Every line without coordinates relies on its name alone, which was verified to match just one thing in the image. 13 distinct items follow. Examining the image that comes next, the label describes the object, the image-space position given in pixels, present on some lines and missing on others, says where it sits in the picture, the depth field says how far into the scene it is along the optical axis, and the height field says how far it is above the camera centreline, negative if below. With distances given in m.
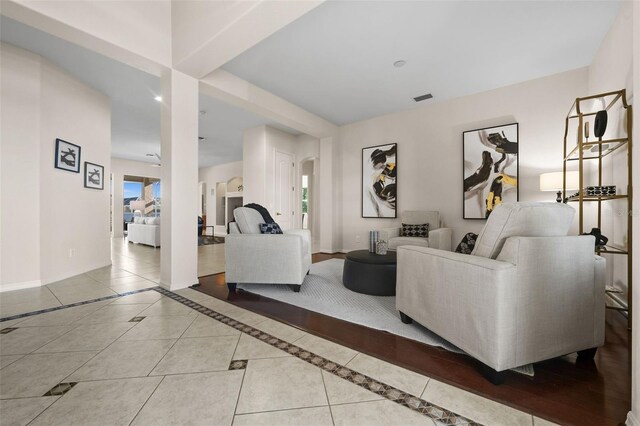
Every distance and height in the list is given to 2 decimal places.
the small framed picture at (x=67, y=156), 3.51 +0.77
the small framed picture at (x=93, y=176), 4.06 +0.57
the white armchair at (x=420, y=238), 3.91 -0.36
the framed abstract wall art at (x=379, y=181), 5.20 +0.62
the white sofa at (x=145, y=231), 6.58 -0.53
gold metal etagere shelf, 2.12 +0.40
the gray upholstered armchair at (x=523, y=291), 1.34 -0.44
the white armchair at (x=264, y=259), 2.87 -0.53
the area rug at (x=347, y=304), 1.92 -0.91
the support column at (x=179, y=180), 3.01 +0.37
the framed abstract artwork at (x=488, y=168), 3.99 +0.68
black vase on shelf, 2.41 +0.82
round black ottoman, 2.75 -0.69
